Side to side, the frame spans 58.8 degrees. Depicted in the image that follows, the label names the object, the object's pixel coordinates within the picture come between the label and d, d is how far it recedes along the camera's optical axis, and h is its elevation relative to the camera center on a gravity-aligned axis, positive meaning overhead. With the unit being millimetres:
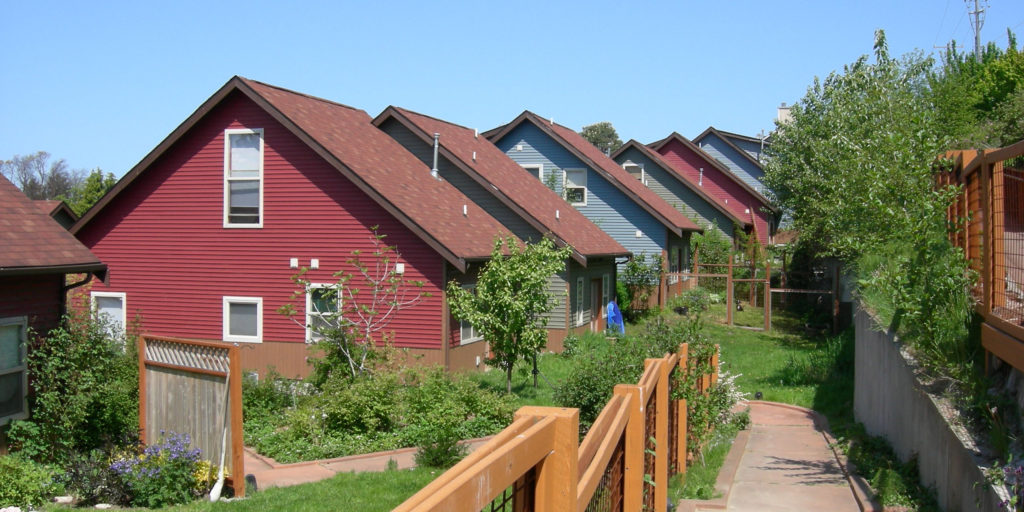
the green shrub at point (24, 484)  9492 -2345
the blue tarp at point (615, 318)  28453 -1646
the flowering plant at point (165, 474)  9883 -2322
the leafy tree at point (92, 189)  45688 +3989
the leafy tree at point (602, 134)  100312 +14709
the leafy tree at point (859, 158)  12219 +2705
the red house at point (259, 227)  19047 +834
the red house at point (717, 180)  43469 +4152
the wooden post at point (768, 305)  28008 -1204
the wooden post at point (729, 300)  28891 -1078
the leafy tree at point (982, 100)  25141 +5564
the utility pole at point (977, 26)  49756 +13484
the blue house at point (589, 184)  32406 +2977
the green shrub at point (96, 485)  9938 -2431
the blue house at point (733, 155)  47969 +5946
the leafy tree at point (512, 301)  16375 -646
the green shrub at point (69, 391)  11164 -1585
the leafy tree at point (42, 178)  75562 +7441
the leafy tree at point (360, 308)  15906 -838
